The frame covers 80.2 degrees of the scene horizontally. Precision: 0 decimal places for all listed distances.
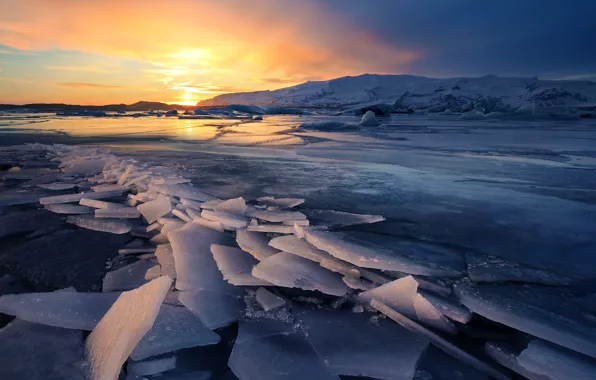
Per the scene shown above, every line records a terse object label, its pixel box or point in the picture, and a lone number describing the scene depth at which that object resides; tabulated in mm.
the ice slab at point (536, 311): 962
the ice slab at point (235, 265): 1236
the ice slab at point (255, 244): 1430
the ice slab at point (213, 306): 1079
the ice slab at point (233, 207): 1938
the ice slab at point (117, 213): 2078
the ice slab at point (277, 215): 1820
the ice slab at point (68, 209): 2190
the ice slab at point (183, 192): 2272
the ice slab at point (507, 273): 1312
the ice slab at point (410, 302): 1060
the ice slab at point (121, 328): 789
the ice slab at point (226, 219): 1725
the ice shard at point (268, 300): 1137
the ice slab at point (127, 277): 1299
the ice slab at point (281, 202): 2221
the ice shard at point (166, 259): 1377
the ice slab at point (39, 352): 835
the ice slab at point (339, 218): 1888
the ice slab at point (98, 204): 2181
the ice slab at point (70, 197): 2363
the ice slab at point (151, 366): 859
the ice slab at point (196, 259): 1259
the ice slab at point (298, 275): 1201
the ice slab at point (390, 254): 1312
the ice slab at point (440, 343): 913
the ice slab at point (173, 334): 912
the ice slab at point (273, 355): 867
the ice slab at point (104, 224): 1900
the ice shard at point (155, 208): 1990
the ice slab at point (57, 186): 2783
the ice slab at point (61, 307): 1021
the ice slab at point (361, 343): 896
